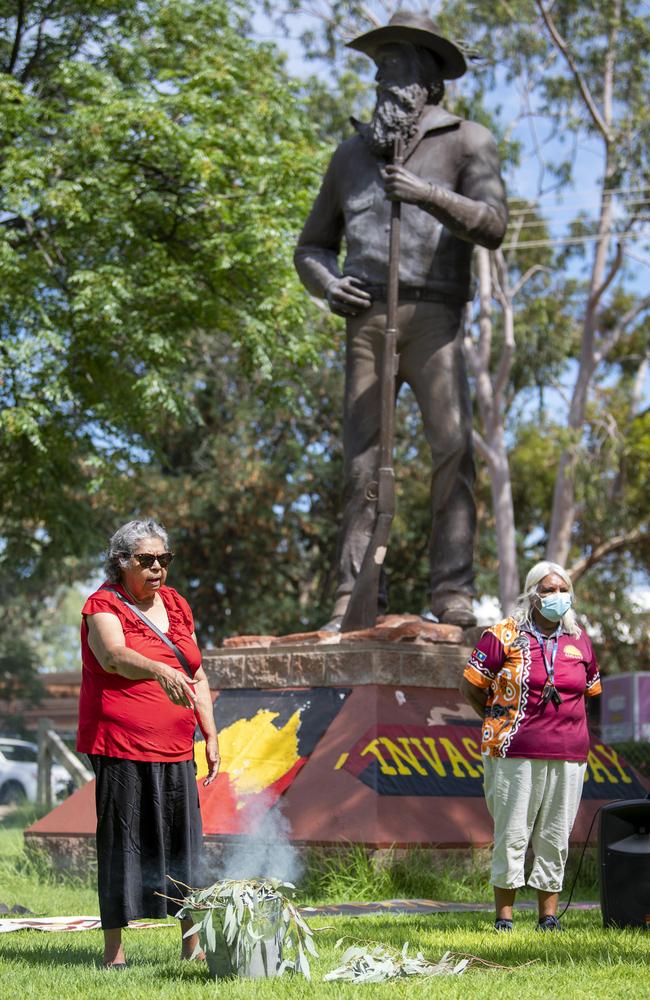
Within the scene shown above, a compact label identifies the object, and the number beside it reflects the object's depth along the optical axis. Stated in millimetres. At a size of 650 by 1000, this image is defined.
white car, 20719
